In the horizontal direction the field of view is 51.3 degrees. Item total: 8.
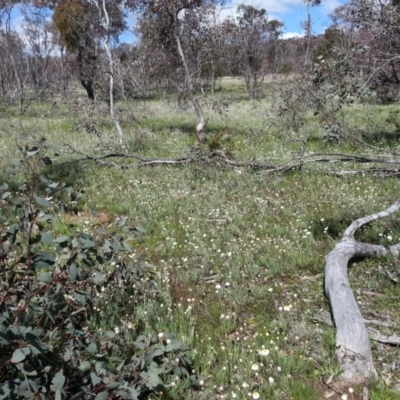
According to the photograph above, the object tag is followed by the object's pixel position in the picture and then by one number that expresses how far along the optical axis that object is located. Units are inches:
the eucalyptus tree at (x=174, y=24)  532.4
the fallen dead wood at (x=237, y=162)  317.7
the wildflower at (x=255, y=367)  133.1
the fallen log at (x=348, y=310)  135.0
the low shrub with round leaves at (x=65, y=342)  94.2
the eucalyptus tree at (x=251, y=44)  1320.1
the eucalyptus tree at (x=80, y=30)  1023.6
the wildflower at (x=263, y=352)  140.6
